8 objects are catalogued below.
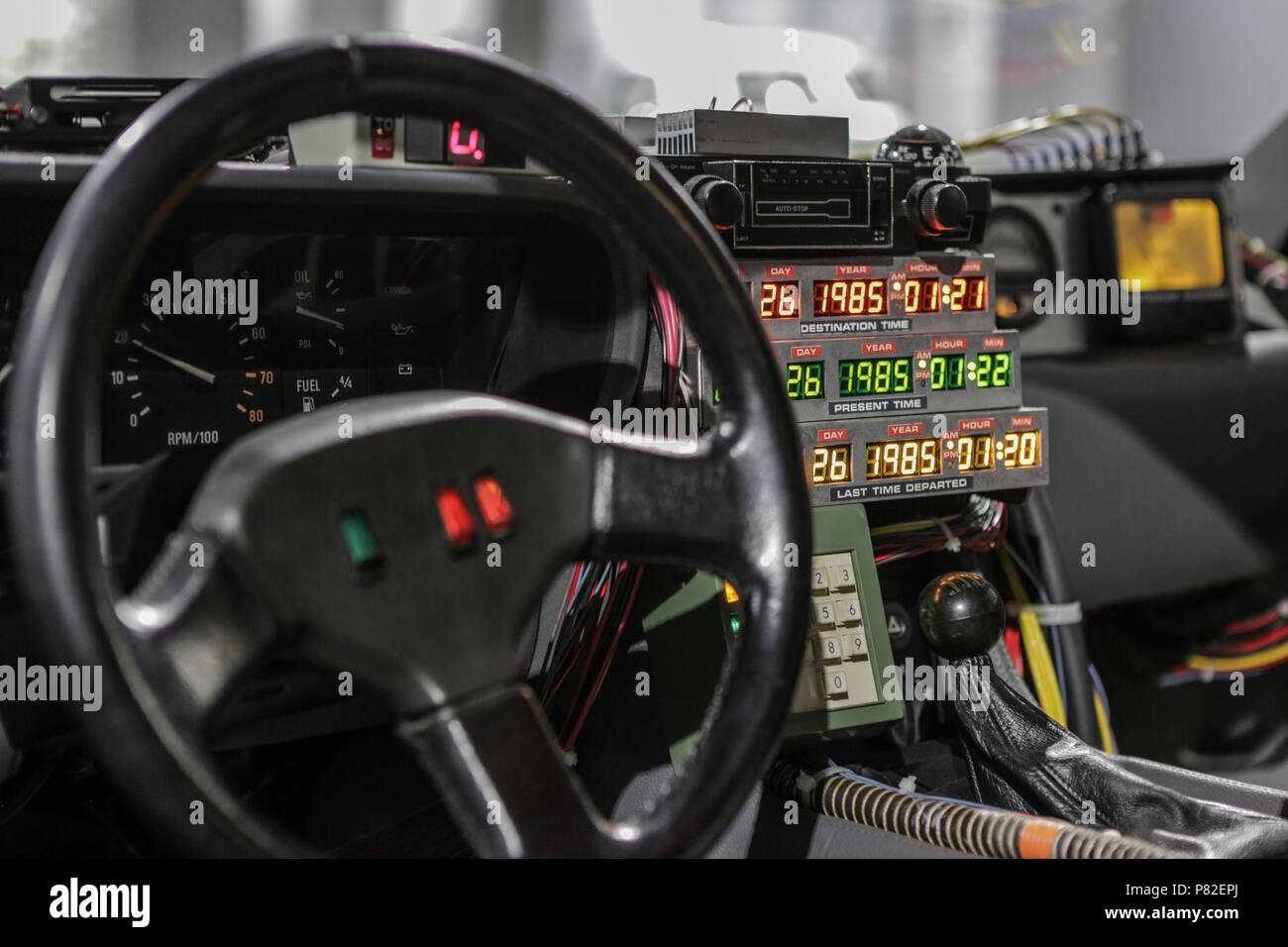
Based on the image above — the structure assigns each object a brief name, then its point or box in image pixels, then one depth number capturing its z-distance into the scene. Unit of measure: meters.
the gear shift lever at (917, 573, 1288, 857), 1.14
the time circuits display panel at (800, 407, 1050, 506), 1.33
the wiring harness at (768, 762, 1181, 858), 1.01
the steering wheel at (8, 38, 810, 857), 0.66
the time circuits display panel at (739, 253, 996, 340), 1.33
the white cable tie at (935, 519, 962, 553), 1.48
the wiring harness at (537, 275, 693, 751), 1.25
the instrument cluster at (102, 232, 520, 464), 1.26
